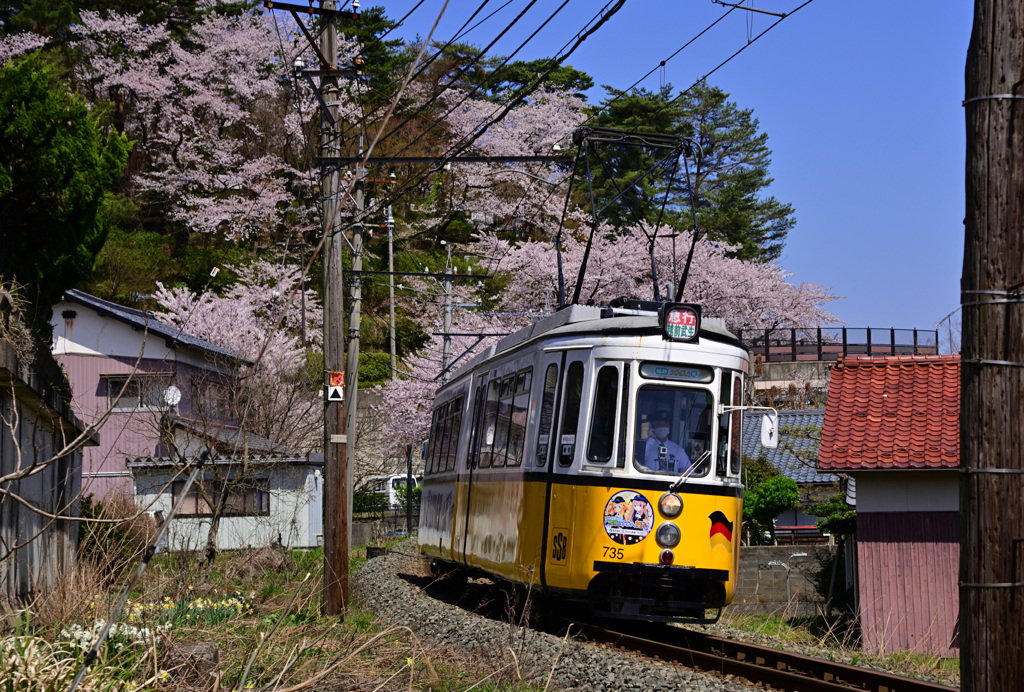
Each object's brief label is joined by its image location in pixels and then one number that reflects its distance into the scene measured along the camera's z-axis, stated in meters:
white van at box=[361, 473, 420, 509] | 42.28
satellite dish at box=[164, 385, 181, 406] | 24.67
